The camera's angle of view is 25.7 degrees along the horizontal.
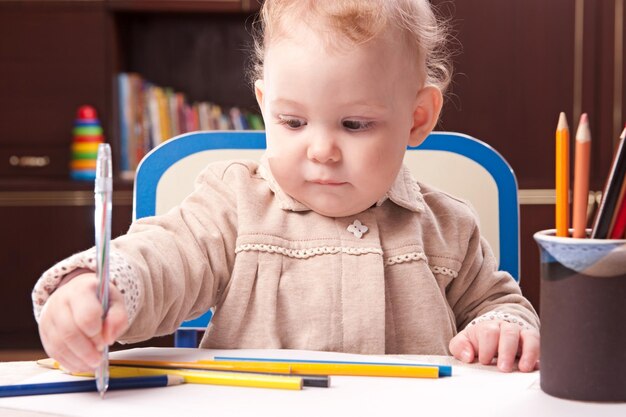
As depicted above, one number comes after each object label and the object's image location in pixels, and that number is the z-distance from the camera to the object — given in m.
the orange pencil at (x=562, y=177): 0.76
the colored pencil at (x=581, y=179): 0.75
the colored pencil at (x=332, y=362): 0.85
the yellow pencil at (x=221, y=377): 0.80
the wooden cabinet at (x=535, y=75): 3.24
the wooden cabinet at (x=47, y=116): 3.20
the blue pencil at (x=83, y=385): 0.78
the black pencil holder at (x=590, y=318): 0.76
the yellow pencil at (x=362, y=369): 0.84
